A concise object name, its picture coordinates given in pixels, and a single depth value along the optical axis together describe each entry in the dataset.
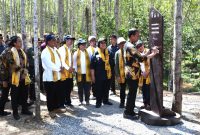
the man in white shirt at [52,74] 6.05
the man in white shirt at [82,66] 6.82
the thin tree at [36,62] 5.62
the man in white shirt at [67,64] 6.49
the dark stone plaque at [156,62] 5.31
